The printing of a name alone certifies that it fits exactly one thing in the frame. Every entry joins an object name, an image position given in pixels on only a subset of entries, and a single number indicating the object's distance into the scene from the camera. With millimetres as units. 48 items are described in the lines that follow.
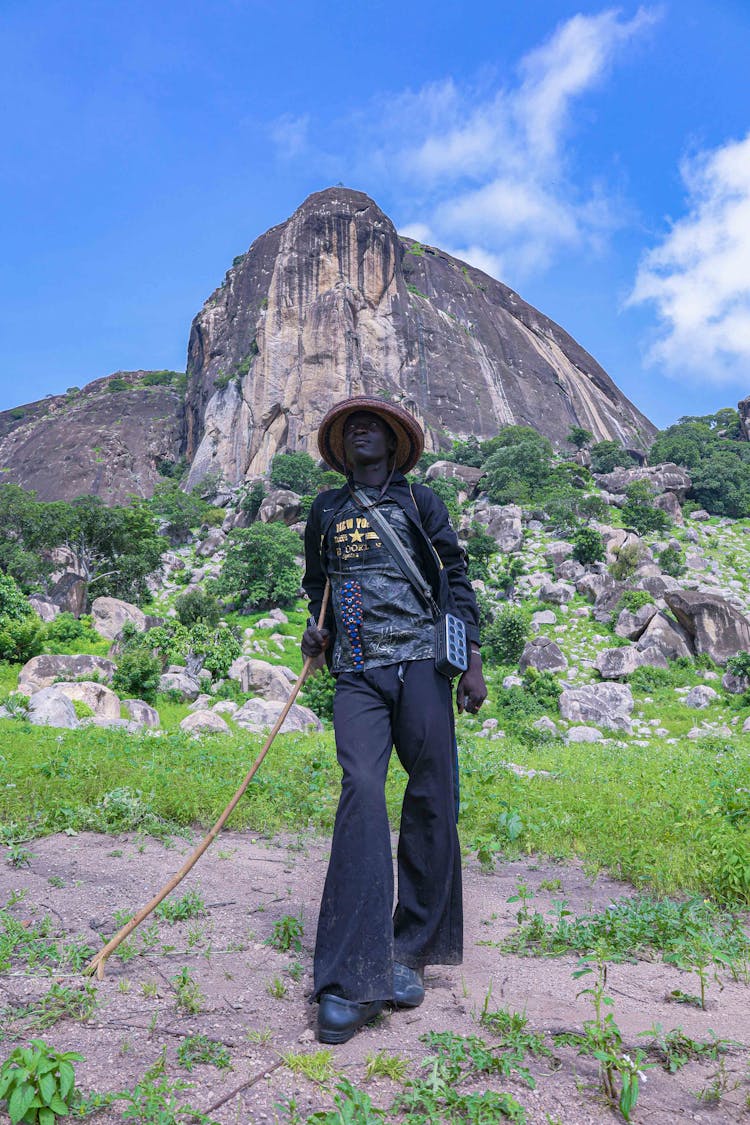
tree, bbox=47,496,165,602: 33594
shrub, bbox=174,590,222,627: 28719
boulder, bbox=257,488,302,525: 41500
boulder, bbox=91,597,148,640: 25609
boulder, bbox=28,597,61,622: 25147
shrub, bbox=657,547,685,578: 32375
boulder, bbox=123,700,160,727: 12902
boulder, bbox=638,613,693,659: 23438
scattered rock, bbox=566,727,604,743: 13842
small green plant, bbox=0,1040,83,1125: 1593
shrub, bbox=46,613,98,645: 21703
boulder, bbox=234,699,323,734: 11625
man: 2377
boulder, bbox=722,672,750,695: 20094
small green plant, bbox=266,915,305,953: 2861
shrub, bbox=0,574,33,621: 19844
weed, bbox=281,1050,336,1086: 1861
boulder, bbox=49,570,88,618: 29922
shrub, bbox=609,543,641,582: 30734
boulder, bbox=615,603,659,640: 24938
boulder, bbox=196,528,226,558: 43531
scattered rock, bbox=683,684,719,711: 19266
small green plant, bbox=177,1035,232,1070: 1894
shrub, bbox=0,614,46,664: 18125
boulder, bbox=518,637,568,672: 22594
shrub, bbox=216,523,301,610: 30797
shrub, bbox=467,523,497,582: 33812
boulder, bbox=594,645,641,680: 22156
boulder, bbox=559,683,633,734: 16938
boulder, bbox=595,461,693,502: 44312
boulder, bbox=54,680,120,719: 12680
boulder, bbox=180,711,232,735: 9895
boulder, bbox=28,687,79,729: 10062
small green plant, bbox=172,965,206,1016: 2219
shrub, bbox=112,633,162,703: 16688
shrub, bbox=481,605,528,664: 24419
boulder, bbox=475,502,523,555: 36938
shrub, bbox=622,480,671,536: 38688
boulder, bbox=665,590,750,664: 23250
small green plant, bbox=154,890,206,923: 3078
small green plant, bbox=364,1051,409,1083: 1872
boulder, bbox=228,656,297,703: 18328
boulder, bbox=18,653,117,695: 15625
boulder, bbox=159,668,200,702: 17609
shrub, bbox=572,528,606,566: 32719
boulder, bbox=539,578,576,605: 29219
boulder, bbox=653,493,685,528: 41000
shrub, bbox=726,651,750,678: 20125
